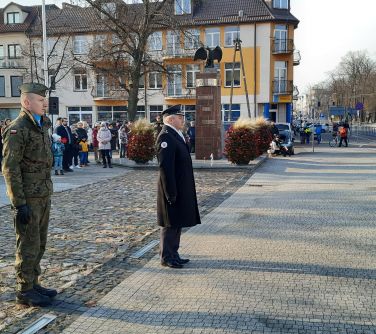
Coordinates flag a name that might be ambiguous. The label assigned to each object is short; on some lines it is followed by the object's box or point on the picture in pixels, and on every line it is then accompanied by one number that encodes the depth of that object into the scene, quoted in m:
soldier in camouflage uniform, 4.36
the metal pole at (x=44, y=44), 26.50
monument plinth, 20.30
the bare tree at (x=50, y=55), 39.77
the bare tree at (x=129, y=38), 26.56
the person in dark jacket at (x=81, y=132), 19.36
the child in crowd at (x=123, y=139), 23.28
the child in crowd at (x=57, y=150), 16.03
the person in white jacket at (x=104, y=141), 18.16
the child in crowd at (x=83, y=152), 19.53
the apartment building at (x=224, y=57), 42.72
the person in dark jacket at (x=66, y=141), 17.00
